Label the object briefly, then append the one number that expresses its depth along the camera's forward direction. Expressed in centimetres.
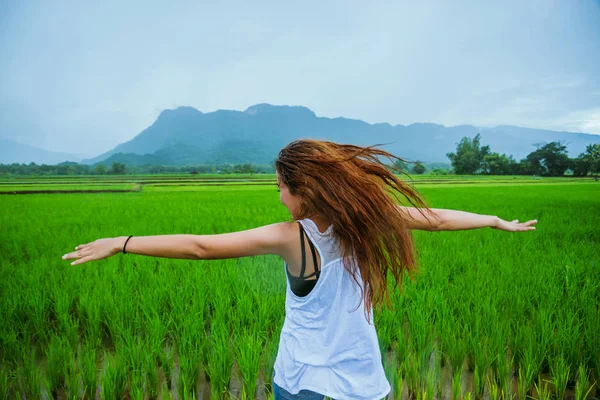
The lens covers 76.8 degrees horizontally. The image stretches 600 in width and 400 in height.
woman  105
